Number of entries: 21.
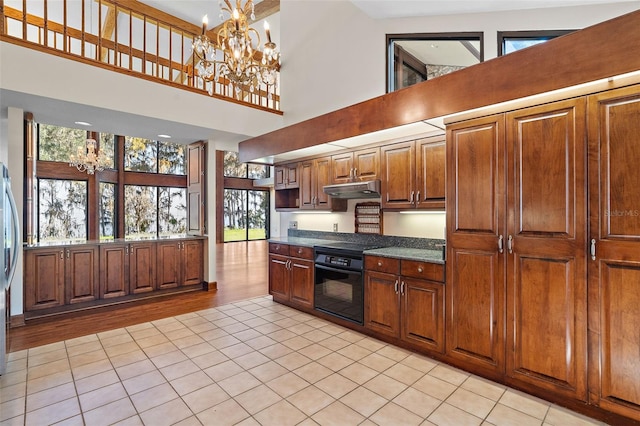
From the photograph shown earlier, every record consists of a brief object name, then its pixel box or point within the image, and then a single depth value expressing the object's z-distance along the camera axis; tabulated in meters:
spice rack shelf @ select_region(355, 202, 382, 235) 3.95
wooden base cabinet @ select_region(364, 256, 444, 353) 2.77
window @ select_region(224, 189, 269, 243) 13.11
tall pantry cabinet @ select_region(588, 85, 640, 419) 1.83
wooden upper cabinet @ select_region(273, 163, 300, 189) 4.75
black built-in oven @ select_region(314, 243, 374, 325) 3.43
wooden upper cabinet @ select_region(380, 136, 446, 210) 3.04
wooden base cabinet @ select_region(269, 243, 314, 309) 4.07
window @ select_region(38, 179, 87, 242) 8.27
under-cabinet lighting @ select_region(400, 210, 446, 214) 3.34
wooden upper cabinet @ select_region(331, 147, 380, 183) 3.63
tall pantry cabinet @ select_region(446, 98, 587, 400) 2.05
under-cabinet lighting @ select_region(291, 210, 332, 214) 4.79
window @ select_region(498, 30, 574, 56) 3.09
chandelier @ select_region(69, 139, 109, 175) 7.63
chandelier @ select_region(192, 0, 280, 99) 2.99
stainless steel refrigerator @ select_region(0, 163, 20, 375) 2.54
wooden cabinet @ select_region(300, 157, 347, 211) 4.25
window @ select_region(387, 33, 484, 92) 3.49
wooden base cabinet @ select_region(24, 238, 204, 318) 4.00
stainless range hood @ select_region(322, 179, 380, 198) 3.49
